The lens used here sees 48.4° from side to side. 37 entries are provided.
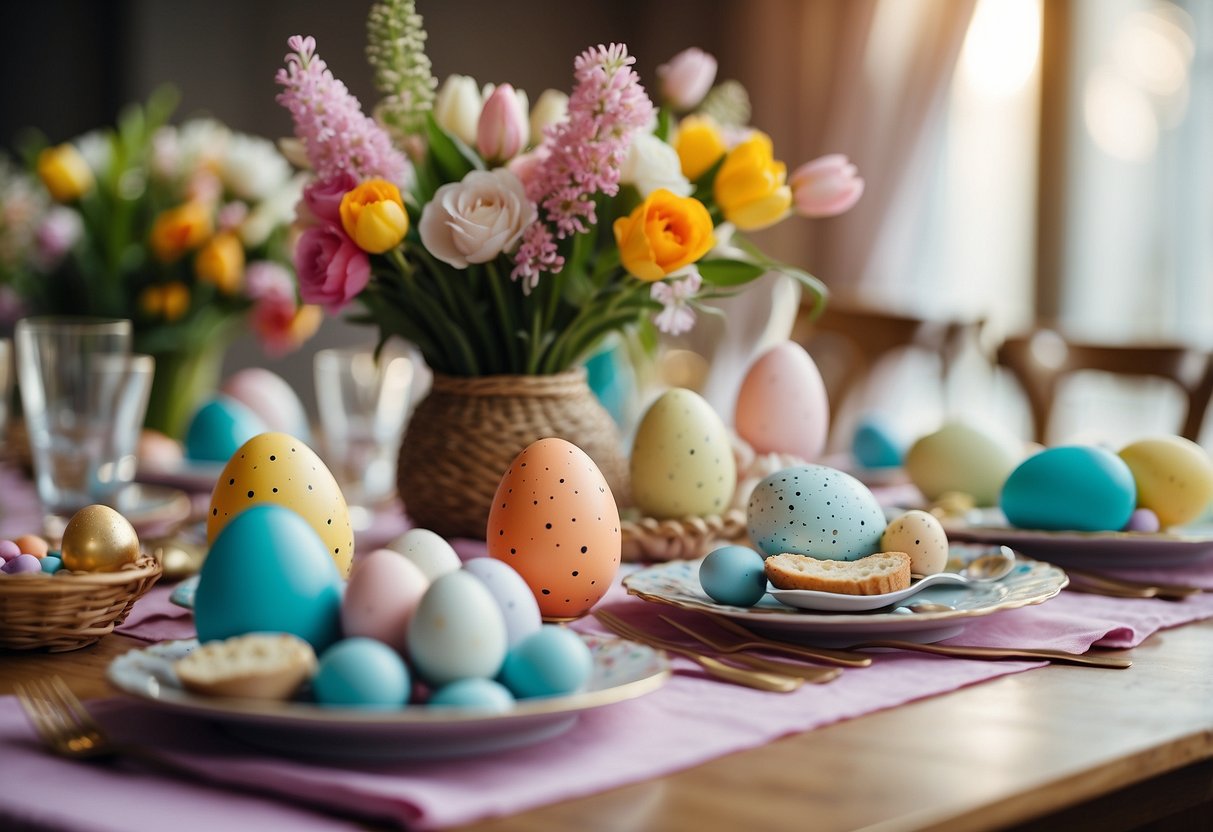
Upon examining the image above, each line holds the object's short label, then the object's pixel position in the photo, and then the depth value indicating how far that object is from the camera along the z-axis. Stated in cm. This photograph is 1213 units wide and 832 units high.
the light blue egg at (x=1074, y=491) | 113
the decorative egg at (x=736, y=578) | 90
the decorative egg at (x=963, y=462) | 135
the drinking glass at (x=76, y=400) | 127
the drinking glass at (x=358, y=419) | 147
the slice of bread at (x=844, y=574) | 87
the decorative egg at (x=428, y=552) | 78
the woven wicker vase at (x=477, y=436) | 120
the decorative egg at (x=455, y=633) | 65
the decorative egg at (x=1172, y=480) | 117
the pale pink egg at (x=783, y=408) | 127
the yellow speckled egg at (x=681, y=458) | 115
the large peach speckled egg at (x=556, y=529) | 91
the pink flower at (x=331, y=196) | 112
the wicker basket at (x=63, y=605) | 84
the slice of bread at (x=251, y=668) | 64
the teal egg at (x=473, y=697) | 63
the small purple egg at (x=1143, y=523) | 115
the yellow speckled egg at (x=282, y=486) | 91
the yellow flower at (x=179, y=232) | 194
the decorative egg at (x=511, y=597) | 71
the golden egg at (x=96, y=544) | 88
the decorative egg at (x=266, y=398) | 178
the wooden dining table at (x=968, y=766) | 59
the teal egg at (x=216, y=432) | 163
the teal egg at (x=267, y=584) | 71
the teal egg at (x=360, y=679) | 63
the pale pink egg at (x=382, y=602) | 69
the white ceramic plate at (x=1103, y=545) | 112
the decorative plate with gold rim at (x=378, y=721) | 61
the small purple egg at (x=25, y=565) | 90
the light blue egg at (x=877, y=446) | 167
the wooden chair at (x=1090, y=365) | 195
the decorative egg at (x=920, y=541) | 93
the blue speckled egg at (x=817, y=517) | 95
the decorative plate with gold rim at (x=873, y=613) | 86
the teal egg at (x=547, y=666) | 66
